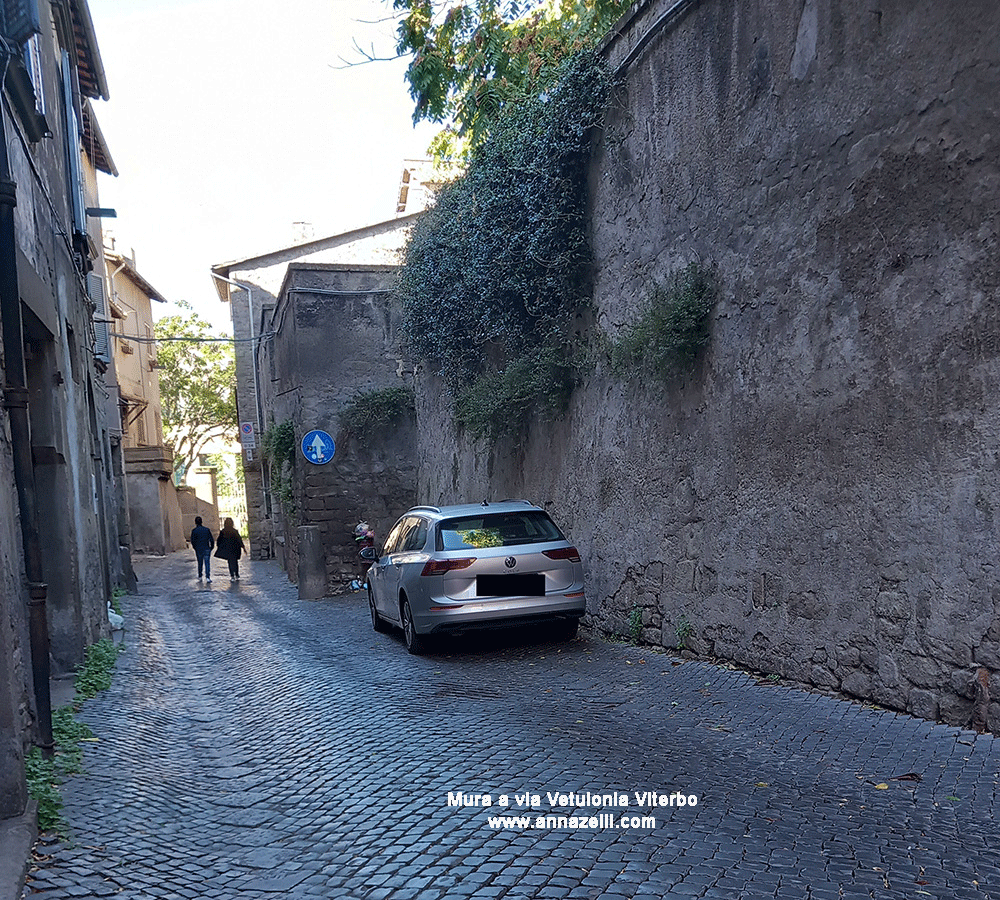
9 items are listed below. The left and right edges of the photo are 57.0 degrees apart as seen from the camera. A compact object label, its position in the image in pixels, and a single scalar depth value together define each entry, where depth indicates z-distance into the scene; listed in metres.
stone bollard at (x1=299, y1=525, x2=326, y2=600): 16.84
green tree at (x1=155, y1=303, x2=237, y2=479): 43.59
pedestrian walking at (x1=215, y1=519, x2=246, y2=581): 22.14
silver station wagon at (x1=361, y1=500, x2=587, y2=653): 8.73
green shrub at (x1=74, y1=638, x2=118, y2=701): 8.14
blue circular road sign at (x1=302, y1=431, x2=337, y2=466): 17.56
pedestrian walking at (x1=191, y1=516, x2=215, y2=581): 21.91
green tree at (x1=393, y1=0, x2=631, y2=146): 11.06
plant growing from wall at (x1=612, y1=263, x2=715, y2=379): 8.05
